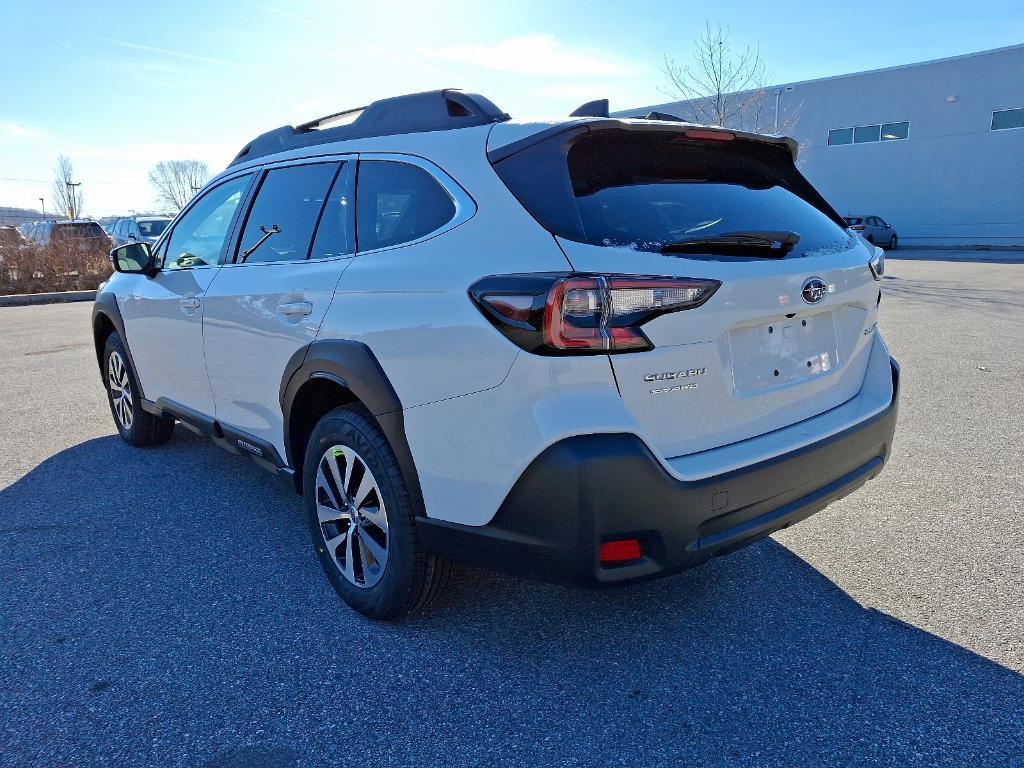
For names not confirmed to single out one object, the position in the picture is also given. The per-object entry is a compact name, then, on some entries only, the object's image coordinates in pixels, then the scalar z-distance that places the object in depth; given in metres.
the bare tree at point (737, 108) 29.20
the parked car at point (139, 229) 22.36
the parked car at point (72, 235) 18.62
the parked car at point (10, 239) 17.12
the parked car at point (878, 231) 30.96
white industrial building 32.16
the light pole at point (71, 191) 71.91
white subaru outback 2.09
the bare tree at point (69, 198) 72.31
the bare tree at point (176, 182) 91.69
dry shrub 17.14
